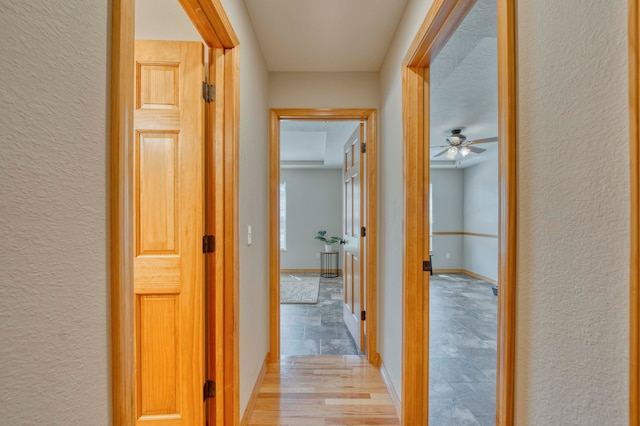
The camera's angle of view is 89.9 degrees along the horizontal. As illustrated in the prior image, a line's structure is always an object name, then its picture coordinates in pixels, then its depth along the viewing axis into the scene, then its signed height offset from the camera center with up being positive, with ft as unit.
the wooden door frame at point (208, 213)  2.28 +0.13
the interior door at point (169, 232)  5.35 -0.33
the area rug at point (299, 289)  16.47 -4.47
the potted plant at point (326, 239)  22.80 -1.92
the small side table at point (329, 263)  23.98 -3.79
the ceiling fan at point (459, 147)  14.12 +2.96
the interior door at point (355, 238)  9.64 -0.85
